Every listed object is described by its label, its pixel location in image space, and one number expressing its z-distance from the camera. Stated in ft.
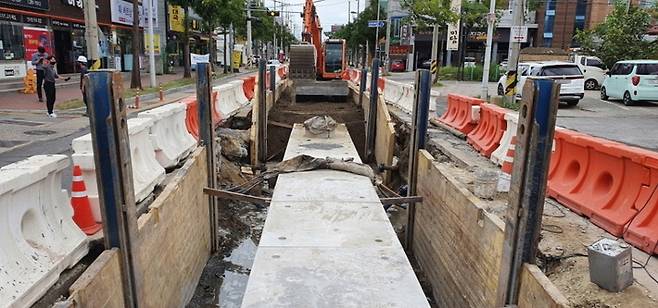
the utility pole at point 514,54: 56.13
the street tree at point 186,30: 102.17
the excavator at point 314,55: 81.97
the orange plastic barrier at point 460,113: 33.68
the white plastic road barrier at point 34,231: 10.22
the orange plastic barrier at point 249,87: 53.95
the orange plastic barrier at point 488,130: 27.20
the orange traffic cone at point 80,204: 14.06
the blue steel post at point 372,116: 41.78
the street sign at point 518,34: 55.77
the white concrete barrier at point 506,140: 24.39
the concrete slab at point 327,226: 17.67
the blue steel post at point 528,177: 12.25
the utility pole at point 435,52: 89.23
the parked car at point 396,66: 185.88
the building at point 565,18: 192.95
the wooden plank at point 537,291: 11.13
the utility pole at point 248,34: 139.18
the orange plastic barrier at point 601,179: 15.61
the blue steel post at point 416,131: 25.30
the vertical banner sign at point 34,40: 72.69
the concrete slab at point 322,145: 34.09
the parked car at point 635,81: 63.54
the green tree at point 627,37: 95.14
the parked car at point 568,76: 65.05
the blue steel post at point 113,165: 11.94
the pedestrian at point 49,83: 45.01
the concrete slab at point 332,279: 13.98
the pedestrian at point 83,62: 45.04
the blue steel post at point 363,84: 54.80
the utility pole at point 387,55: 150.65
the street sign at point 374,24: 160.74
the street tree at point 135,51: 72.28
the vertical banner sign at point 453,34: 73.83
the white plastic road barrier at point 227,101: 40.26
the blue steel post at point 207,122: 23.16
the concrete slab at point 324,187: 22.41
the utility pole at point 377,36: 176.86
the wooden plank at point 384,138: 35.76
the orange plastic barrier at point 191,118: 28.48
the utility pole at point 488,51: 60.44
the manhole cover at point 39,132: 37.29
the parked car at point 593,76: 96.58
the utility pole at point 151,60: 79.71
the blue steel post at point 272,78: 53.63
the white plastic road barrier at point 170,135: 21.61
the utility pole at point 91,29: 46.89
